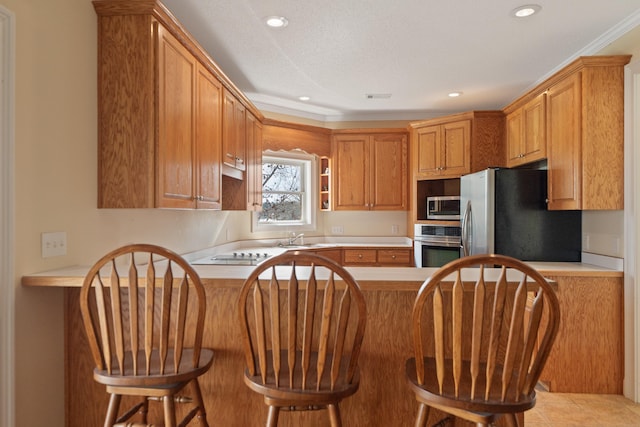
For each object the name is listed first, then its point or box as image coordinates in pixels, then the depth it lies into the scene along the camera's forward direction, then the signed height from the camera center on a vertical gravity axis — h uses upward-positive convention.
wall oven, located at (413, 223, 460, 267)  4.33 -0.34
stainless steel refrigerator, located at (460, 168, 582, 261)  3.23 -0.06
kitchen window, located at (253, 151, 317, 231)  5.04 +0.28
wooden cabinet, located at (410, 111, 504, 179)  4.32 +0.76
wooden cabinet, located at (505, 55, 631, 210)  2.79 +0.56
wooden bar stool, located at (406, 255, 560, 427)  1.30 -0.46
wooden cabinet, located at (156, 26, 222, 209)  2.21 +0.52
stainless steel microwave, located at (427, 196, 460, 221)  4.35 +0.07
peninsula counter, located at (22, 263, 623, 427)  1.84 -0.70
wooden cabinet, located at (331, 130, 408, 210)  5.07 +0.54
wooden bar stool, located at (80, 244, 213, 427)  1.46 -0.47
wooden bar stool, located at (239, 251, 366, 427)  1.37 -0.47
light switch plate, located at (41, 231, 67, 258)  1.83 -0.14
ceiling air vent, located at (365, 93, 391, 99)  4.38 +1.28
